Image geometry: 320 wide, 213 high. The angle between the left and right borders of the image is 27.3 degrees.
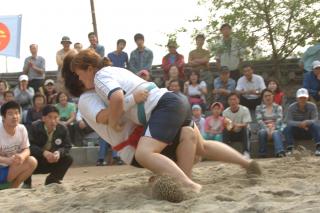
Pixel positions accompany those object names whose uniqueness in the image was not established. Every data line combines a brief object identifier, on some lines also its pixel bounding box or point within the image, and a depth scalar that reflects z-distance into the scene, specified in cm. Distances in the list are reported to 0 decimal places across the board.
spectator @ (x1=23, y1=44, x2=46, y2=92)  1388
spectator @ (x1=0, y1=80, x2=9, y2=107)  1269
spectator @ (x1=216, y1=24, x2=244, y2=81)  1290
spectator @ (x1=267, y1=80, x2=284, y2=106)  1153
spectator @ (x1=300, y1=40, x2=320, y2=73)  1276
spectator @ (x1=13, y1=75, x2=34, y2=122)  1292
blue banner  1431
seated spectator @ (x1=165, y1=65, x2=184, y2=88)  1283
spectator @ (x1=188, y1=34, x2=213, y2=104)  1323
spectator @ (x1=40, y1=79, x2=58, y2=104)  1293
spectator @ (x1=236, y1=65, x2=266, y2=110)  1209
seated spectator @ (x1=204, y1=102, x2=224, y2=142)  1096
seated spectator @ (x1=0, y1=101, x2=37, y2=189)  705
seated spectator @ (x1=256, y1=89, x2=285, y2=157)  1054
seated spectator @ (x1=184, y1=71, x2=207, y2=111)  1230
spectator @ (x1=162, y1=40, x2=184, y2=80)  1323
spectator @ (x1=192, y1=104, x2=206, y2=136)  1108
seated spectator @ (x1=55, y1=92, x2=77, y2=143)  1196
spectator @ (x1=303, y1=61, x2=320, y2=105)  1194
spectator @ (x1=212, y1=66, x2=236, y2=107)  1234
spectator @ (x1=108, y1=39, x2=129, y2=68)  1341
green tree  1344
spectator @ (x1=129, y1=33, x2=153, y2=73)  1336
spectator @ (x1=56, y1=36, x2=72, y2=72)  1344
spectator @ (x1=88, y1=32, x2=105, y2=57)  1350
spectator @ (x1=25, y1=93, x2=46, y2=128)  1152
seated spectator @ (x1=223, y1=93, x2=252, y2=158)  1080
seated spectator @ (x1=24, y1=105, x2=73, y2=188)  760
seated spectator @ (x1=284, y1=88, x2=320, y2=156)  1068
